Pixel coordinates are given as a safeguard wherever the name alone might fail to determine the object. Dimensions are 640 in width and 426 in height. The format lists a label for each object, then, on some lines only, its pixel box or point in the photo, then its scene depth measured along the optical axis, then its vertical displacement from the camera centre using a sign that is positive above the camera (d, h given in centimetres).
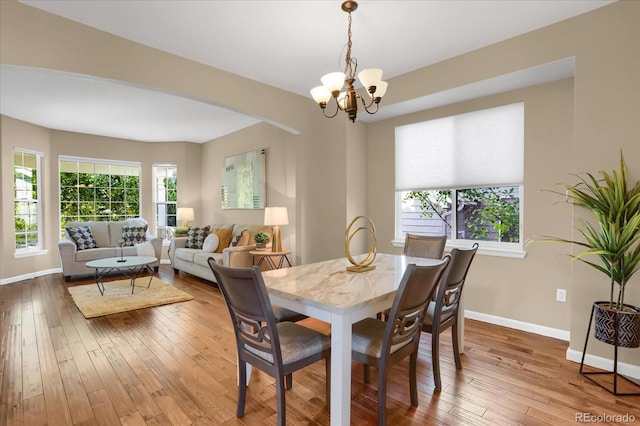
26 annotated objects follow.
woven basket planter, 210 -79
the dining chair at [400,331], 160 -70
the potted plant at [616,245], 212 -26
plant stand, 213 -122
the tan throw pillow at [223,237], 545 -49
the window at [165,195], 729 +32
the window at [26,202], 555 +13
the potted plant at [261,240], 464 -46
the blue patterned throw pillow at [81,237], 568 -50
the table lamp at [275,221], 450 -18
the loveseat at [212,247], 463 -64
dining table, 151 -46
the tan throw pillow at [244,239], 501 -48
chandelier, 213 +83
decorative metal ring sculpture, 226 -41
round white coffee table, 443 -78
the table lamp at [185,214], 669 -11
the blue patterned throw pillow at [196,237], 589 -53
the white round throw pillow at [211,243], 539 -59
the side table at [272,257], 441 -70
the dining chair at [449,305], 211 -69
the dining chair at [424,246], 298 -36
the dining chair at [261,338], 154 -73
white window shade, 326 +65
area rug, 388 -120
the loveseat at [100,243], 541 -62
